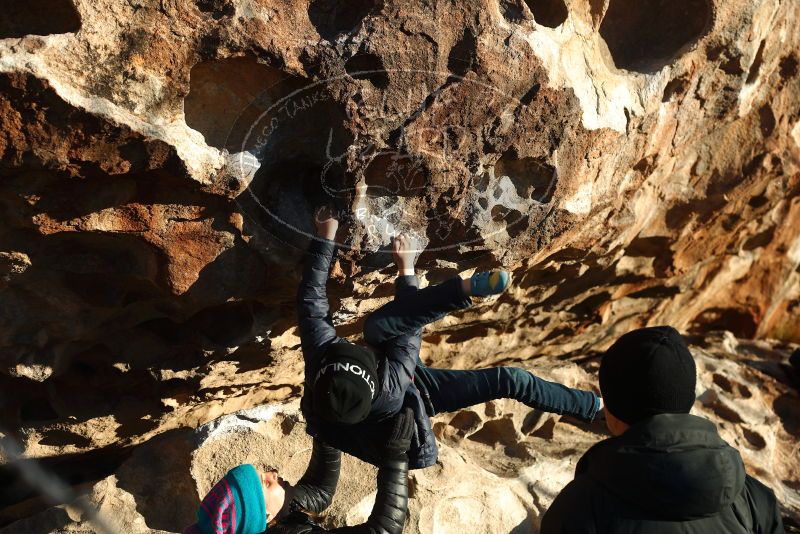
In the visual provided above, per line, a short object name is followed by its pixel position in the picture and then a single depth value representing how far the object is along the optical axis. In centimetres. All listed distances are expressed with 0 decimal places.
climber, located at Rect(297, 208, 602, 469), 209
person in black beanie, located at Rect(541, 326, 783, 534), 150
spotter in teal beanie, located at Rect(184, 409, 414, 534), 206
